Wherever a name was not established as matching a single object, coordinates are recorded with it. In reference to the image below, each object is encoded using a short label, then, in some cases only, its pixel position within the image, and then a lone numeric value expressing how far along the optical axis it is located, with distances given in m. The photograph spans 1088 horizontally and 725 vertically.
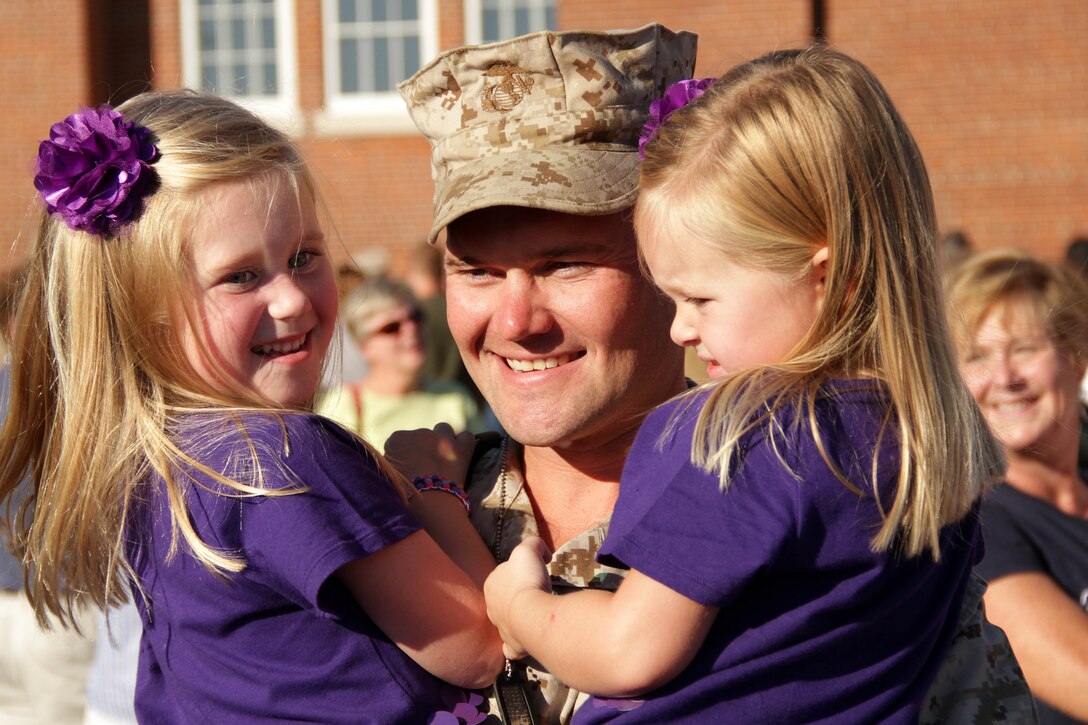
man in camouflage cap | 2.40
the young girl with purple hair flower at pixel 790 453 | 1.75
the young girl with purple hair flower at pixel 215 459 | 2.03
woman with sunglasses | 6.58
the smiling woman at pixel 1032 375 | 3.43
